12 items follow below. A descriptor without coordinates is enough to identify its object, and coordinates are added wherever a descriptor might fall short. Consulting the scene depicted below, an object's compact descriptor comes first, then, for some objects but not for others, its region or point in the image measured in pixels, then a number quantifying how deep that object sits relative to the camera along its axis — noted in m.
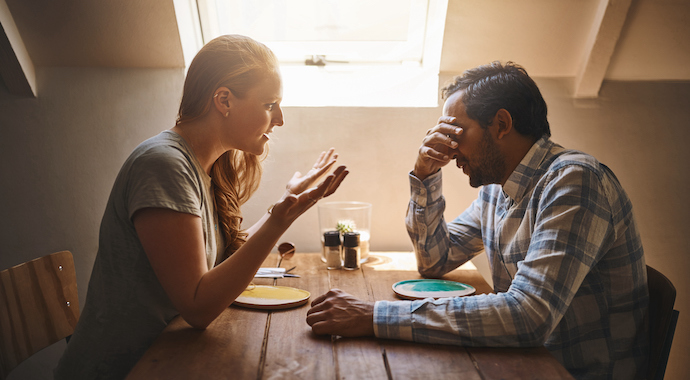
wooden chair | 1.24
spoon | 1.89
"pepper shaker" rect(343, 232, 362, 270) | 1.74
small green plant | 1.87
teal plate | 1.44
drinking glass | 1.89
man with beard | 1.05
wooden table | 0.94
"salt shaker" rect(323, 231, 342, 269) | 1.76
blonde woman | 1.07
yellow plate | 1.31
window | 2.23
